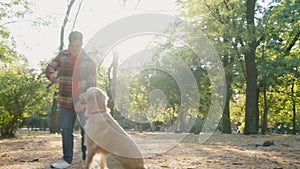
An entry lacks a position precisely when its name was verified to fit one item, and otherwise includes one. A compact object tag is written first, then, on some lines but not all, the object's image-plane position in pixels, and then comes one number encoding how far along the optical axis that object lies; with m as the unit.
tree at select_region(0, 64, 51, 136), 12.25
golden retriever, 3.39
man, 4.56
